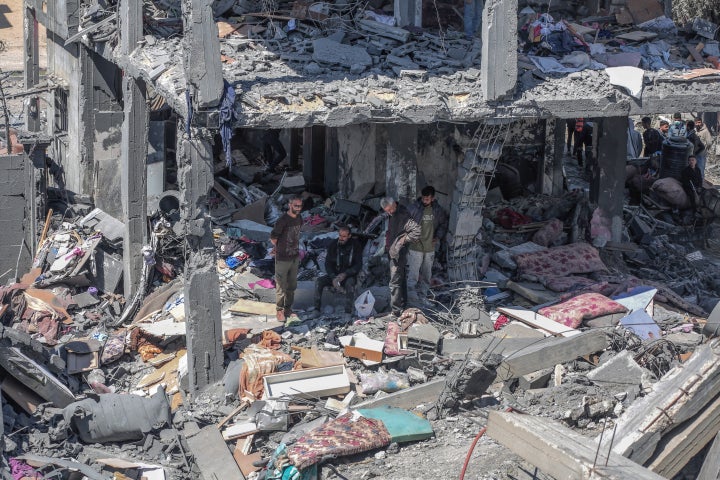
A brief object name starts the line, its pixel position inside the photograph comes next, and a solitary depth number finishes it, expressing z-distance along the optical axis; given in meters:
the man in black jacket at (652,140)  21.38
